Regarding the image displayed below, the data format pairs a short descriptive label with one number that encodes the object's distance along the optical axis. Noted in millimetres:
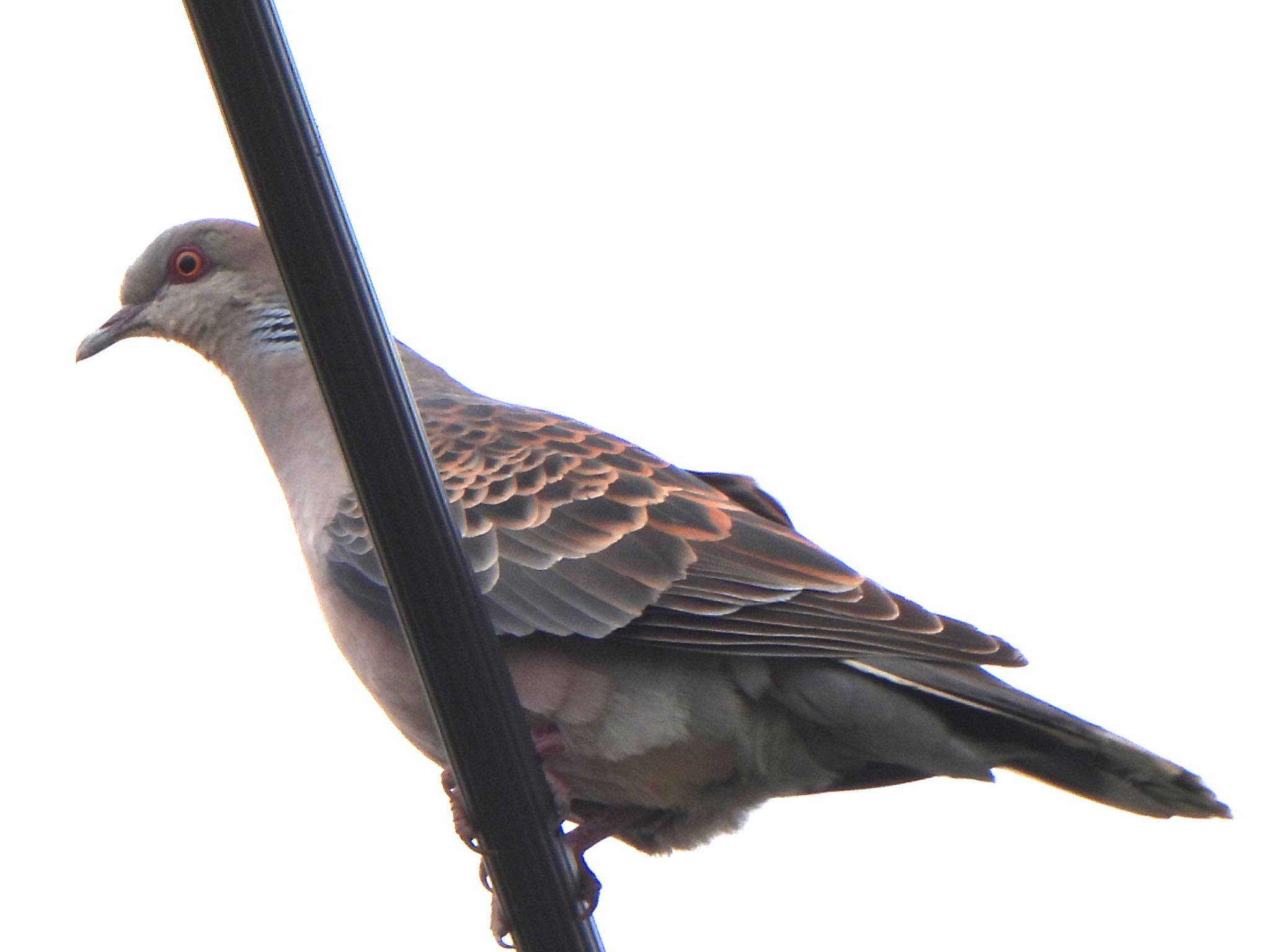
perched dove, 6605
